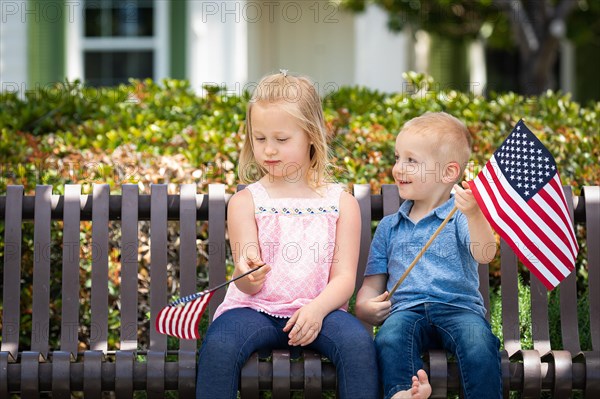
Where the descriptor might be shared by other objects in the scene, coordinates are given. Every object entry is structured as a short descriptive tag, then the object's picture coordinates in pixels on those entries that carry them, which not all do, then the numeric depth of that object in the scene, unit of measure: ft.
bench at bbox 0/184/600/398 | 22.24
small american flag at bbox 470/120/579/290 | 19.79
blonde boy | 19.60
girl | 19.89
